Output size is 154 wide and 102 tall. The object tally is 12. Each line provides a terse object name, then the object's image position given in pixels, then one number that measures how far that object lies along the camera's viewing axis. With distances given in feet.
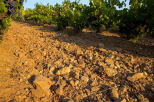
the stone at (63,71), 9.39
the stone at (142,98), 7.47
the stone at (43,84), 7.97
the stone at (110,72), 9.42
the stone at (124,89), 7.98
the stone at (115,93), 7.59
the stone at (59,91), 7.91
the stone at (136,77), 8.92
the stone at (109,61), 10.54
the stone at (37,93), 7.68
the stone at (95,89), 8.11
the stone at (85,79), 8.78
